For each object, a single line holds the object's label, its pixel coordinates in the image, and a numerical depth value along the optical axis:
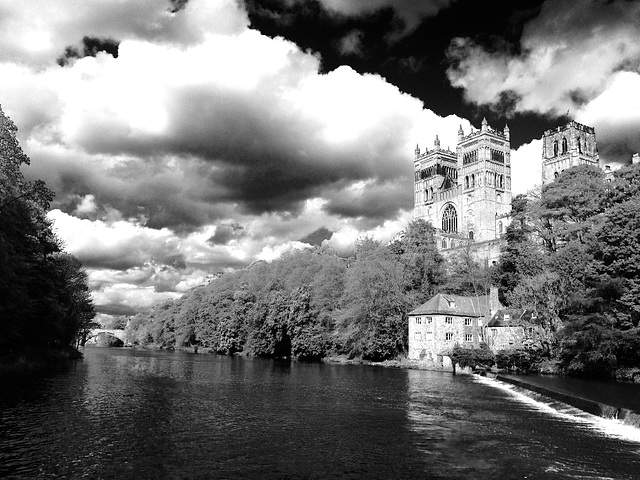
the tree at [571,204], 57.78
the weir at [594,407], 26.33
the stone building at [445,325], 65.75
